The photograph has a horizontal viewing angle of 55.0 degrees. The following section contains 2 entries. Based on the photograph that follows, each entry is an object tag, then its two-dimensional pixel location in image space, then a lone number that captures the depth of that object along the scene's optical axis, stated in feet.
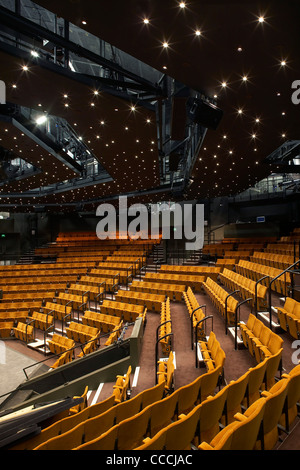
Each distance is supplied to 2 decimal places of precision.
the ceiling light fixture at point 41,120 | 26.58
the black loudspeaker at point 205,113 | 15.74
